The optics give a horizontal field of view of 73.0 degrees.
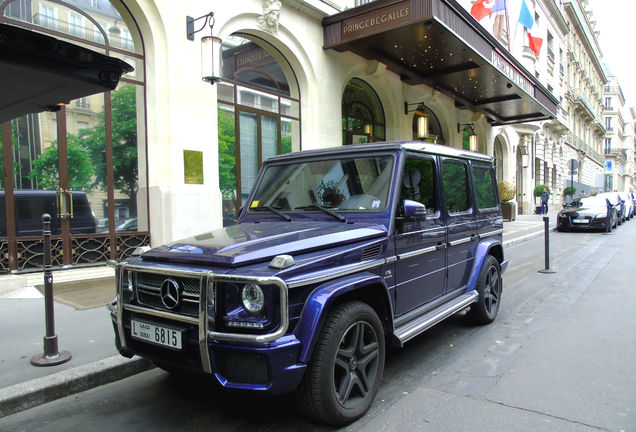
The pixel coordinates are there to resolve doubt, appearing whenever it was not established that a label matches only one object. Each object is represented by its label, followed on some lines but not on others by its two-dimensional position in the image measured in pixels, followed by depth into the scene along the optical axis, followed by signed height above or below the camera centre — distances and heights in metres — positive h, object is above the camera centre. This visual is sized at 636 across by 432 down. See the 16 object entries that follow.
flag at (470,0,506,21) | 17.97 +7.86
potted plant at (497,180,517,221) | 19.92 -0.18
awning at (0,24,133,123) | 2.38 +0.80
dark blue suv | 2.50 -0.55
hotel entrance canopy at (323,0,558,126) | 10.00 +4.02
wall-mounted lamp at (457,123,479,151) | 17.81 +2.87
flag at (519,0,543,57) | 22.08 +9.08
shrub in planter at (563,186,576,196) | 27.35 +0.19
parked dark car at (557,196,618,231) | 16.44 -0.83
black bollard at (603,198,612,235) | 16.27 -1.01
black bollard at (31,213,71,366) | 3.84 -1.15
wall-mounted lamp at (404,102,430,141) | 13.62 +2.38
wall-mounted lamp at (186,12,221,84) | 7.72 +2.57
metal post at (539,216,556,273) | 8.64 -1.18
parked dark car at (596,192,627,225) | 19.19 -0.50
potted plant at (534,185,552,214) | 26.12 +0.22
